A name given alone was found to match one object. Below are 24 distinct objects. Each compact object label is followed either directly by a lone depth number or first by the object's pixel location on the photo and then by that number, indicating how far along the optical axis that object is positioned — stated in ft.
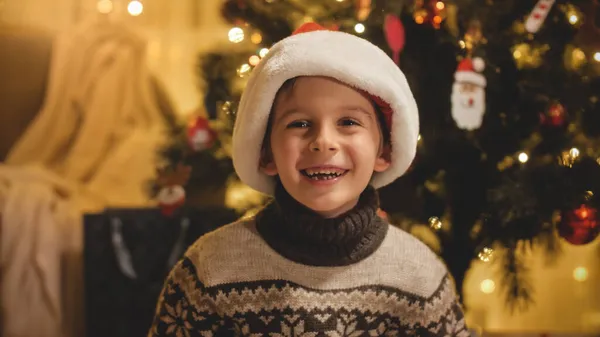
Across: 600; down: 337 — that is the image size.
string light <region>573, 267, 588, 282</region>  6.25
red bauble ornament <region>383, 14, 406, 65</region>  3.48
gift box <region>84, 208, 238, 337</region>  4.94
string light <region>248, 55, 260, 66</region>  3.90
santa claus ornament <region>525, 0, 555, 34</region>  3.59
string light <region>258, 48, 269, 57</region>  3.78
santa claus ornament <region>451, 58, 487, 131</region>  3.56
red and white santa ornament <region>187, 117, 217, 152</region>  4.47
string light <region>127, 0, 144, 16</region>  5.75
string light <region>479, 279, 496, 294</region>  6.26
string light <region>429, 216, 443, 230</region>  3.88
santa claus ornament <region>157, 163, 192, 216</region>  4.44
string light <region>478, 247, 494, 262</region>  3.67
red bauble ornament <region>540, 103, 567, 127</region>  3.72
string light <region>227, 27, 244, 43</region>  4.11
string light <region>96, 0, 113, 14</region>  6.73
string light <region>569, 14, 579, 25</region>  3.77
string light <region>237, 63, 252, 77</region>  3.85
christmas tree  3.52
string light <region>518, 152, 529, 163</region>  3.78
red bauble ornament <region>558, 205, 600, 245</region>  3.44
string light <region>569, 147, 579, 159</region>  3.51
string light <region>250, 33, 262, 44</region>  4.07
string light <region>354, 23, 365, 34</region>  3.61
